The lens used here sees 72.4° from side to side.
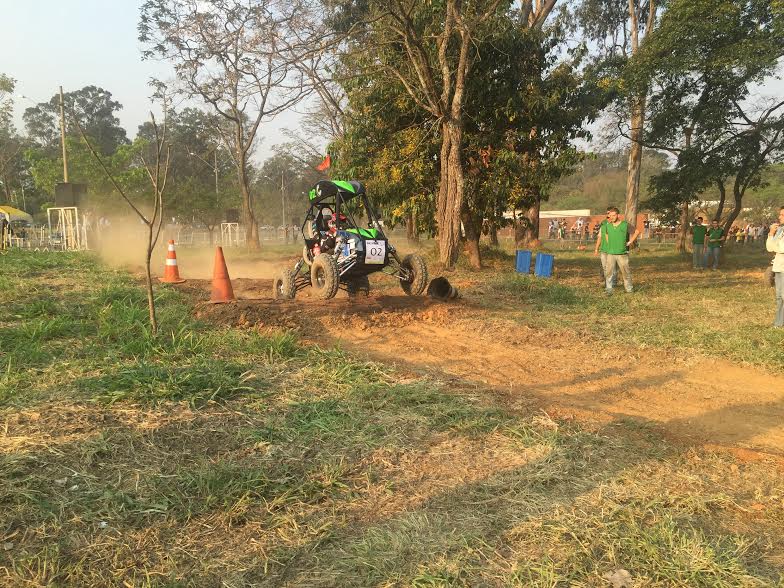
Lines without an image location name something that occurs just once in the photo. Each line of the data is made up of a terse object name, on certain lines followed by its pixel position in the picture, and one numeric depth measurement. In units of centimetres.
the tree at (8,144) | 3406
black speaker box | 2112
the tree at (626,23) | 2712
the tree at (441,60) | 1206
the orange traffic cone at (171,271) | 1077
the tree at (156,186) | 510
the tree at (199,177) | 3766
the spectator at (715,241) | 1691
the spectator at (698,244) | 1719
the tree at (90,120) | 6594
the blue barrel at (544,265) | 1409
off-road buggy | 779
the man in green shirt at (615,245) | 1048
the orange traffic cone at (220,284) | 808
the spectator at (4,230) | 1839
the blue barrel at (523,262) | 1461
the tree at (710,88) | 1381
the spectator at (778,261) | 738
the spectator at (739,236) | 3466
